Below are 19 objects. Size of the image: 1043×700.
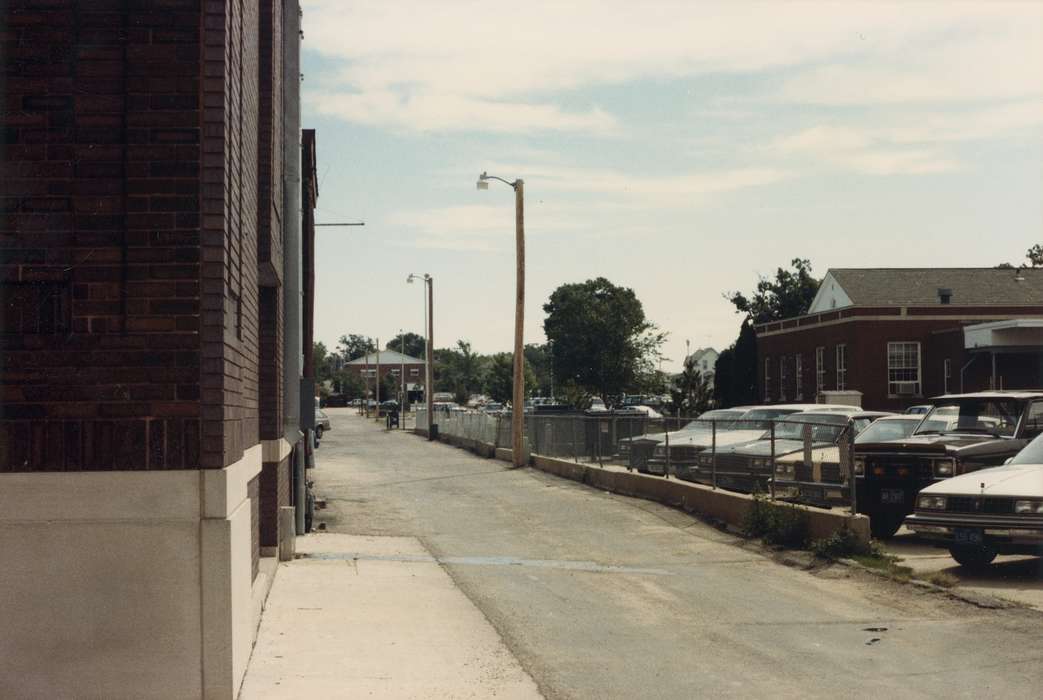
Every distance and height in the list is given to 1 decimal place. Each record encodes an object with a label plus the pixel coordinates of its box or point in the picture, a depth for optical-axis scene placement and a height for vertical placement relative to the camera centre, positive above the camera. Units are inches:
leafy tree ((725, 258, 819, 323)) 3543.3 +246.9
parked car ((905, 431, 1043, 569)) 467.8 -51.1
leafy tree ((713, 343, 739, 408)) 2380.9 +11.9
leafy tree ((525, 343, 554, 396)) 5108.3 +42.8
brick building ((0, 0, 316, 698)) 254.8 +7.1
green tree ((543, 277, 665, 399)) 4175.7 +146.4
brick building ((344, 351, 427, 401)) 6879.9 +112.8
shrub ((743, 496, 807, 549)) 596.7 -69.7
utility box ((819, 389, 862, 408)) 1685.5 -21.7
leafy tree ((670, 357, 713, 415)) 1958.7 -17.3
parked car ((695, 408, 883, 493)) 692.1 -41.0
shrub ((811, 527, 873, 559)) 545.3 -72.4
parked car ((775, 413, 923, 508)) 591.8 -44.7
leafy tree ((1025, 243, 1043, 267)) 3494.1 +349.3
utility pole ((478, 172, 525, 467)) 1407.5 +111.3
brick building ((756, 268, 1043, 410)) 1876.2 +67.7
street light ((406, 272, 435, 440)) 2269.8 +76.9
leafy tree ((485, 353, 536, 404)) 3922.2 +16.8
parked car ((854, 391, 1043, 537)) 590.9 -33.7
